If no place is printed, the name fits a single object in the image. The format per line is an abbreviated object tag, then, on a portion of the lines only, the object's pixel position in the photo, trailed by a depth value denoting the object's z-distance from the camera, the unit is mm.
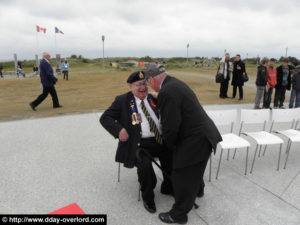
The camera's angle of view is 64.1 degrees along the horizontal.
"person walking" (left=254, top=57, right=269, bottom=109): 8078
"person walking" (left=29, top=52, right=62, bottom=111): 7617
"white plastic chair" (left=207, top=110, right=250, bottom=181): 3867
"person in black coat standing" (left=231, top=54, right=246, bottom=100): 9562
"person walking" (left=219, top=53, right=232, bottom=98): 9930
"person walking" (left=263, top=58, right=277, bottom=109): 8242
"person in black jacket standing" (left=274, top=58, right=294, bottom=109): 8251
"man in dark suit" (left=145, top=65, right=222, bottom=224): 2289
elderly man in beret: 2879
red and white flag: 24578
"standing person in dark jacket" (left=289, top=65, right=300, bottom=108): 7852
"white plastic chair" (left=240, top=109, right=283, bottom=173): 4138
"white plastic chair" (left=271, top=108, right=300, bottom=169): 4586
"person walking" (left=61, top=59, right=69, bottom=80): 18089
